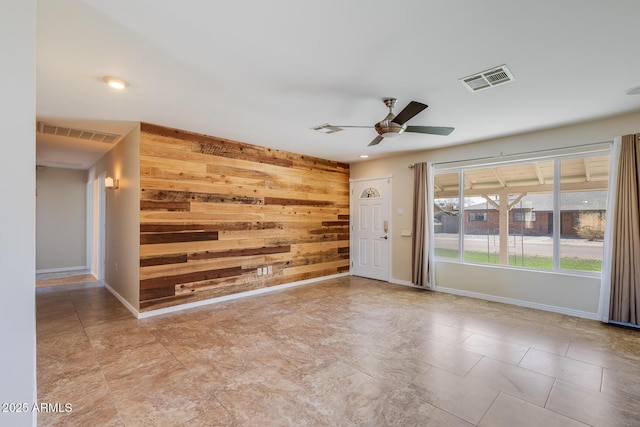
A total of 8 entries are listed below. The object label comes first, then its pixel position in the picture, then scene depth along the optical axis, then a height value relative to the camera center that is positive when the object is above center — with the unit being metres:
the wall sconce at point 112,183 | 4.72 +0.41
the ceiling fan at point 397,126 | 2.89 +0.91
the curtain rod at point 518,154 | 3.83 +0.88
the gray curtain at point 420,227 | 5.31 -0.31
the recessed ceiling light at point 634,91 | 2.83 +1.22
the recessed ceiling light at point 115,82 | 2.64 +1.17
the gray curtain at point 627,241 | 3.43 -0.35
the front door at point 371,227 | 6.14 -0.38
